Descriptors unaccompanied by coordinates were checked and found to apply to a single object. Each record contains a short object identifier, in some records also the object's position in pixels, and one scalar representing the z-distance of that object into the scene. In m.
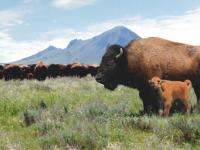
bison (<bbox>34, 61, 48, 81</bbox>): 41.97
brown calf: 13.57
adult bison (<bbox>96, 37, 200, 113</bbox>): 14.52
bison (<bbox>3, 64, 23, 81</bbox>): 41.97
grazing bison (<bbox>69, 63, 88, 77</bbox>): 45.32
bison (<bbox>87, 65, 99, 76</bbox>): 45.86
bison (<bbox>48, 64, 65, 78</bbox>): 43.49
